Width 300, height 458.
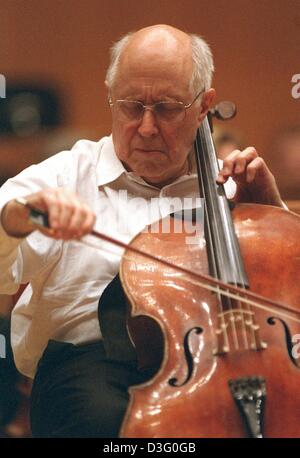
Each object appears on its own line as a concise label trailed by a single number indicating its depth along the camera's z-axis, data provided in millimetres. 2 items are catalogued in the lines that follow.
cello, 4179
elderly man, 4509
